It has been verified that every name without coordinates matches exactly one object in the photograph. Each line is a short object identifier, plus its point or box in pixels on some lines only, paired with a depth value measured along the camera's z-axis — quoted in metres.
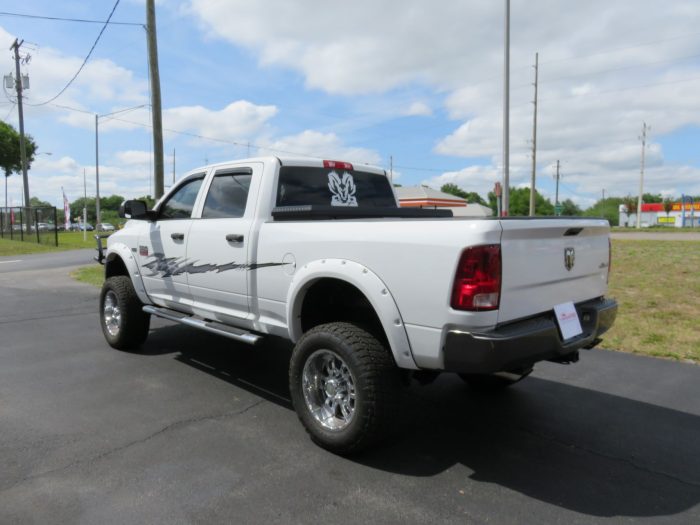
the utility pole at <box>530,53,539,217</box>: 38.42
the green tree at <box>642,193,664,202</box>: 124.12
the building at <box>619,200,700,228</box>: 81.38
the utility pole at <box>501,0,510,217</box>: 17.70
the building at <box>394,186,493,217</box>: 43.29
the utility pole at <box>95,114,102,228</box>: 39.69
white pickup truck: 2.81
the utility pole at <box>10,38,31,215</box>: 31.19
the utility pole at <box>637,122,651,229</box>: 54.88
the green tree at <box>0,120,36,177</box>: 46.88
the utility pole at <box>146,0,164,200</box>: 11.73
